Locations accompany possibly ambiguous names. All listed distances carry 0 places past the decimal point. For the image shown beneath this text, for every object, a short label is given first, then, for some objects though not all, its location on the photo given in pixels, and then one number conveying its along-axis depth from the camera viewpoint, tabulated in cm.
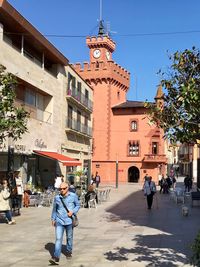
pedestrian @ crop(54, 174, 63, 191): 1673
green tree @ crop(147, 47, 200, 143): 614
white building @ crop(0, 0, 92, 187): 1523
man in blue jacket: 624
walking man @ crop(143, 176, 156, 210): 1422
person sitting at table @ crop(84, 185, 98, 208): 1460
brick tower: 4192
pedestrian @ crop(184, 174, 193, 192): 2388
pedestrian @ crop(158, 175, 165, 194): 2393
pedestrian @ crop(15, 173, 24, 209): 1319
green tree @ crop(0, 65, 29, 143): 955
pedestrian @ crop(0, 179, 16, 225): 979
